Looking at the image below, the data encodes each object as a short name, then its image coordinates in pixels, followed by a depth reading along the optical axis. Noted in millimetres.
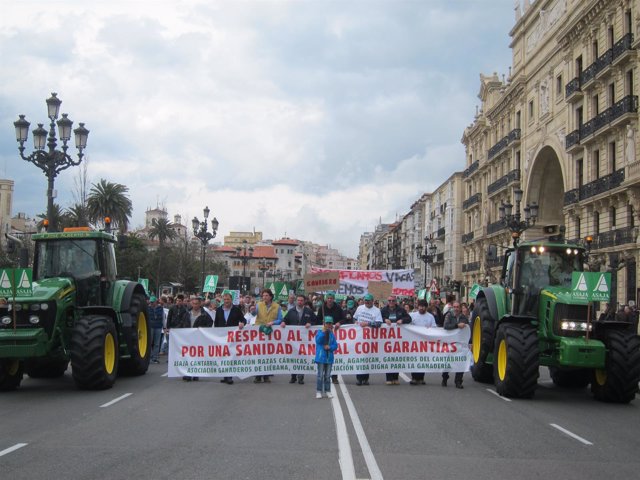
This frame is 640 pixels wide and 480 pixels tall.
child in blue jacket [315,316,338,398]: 13039
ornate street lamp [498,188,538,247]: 26084
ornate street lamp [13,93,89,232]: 19812
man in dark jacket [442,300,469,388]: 14930
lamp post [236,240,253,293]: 48244
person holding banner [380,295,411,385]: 15492
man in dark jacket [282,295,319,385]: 15891
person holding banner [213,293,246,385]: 16125
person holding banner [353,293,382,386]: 15352
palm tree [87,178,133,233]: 60094
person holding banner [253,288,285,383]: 15414
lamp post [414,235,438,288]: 52006
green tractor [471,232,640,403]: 12492
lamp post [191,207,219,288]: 34844
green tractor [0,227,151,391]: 12727
